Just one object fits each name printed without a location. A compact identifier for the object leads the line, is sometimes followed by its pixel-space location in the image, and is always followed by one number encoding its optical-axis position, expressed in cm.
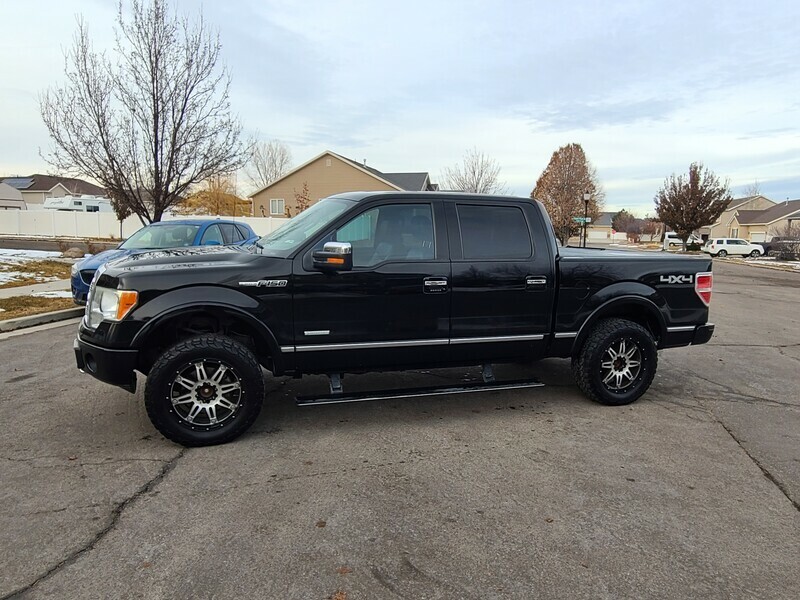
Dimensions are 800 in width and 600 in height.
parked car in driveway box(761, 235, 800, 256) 3528
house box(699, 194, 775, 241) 7482
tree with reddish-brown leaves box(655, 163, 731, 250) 4812
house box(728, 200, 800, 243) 5959
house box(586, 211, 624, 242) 9181
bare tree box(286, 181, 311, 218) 3972
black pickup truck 409
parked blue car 907
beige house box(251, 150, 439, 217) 3934
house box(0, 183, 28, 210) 5690
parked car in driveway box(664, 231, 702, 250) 5428
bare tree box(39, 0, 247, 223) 1305
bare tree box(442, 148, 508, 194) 3694
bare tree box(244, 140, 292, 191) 6375
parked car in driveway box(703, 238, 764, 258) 4159
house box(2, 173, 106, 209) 6856
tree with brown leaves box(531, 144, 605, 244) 5078
